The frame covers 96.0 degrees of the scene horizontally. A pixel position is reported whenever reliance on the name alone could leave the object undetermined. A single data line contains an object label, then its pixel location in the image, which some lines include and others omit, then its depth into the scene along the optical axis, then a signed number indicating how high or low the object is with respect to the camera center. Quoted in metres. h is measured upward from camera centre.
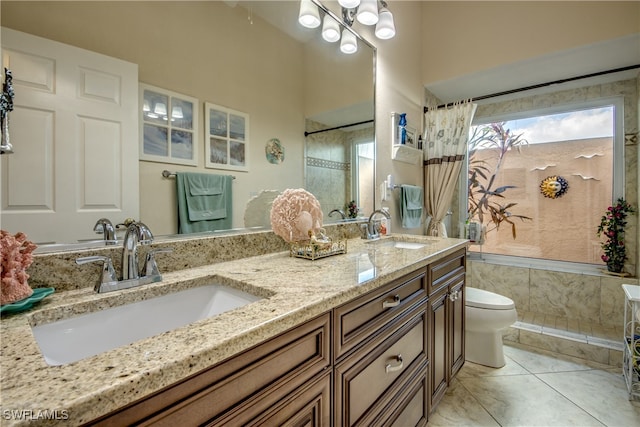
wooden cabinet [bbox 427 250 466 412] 1.32 -0.57
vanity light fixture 1.48 +1.12
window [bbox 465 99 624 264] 2.54 +0.31
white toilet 1.85 -0.74
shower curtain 2.44 +0.49
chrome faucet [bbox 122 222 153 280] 0.79 -0.11
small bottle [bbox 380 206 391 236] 1.93 -0.12
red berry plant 2.34 -0.19
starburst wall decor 2.70 +0.23
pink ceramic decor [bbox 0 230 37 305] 0.57 -0.13
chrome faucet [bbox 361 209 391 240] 1.76 -0.13
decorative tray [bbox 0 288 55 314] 0.57 -0.20
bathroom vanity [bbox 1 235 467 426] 0.38 -0.27
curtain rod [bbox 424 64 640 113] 2.20 +1.09
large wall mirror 0.81 +0.50
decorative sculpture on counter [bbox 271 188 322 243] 1.23 -0.03
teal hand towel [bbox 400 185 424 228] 2.23 +0.03
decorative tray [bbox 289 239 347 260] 1.16 -0.17
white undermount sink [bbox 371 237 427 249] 1.71 -0.21
